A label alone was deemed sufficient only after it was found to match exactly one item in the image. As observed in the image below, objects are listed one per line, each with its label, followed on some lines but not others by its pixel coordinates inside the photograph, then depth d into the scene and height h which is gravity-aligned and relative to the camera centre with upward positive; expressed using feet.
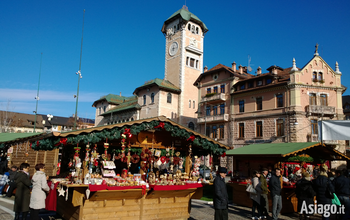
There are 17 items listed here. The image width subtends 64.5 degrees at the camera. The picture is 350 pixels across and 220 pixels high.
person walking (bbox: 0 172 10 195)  43.03 -5.06
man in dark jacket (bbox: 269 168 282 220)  31.32 -4.49
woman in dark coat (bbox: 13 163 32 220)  24.71 -4.24
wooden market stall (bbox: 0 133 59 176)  51.67 -1.49
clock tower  148.77 +53.22
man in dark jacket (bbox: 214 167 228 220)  24.67 -4.09
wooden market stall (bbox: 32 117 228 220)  26.94 -3.03
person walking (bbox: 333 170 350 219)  28.89 -3.42
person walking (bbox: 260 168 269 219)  32.68 -5.00
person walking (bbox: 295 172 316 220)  29.81 -3.74
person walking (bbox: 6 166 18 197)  38.59 -5.34
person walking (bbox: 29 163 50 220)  23.98 -4.04
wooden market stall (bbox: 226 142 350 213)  39.32 -0.32
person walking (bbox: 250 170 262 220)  33.22 -4.54
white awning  38.96 +3.80
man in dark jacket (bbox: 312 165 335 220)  28.50 -3.36
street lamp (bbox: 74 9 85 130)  63.40 +18.88
